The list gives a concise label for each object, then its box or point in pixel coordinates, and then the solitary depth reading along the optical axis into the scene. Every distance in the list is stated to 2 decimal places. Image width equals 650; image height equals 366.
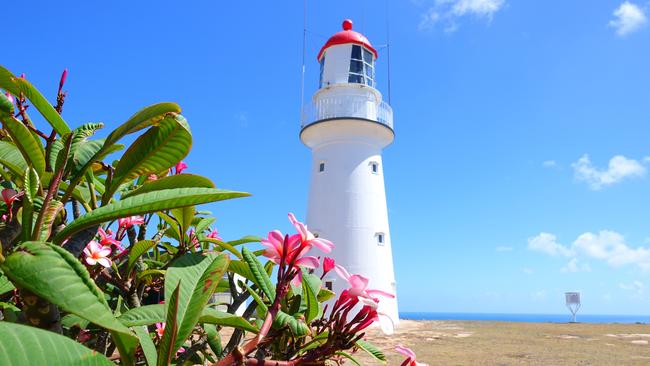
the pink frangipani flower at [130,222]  1.51
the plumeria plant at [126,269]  0.55
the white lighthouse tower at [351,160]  13.45
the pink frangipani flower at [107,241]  1.39
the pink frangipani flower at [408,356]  0.89
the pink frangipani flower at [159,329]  1.40
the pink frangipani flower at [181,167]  1.68
